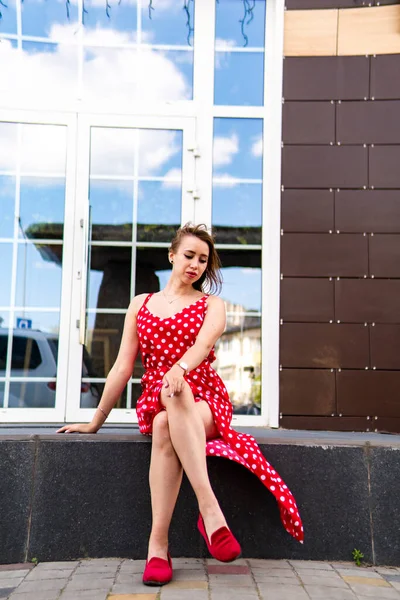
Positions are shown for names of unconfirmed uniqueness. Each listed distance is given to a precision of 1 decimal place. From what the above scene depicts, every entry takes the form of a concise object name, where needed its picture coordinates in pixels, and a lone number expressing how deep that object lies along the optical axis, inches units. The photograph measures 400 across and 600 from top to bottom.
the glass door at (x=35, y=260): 163.0
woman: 88.4
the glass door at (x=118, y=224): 163.8
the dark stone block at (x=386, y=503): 101.3
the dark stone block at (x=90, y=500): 100.2
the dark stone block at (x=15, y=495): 100.0
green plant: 100.5
